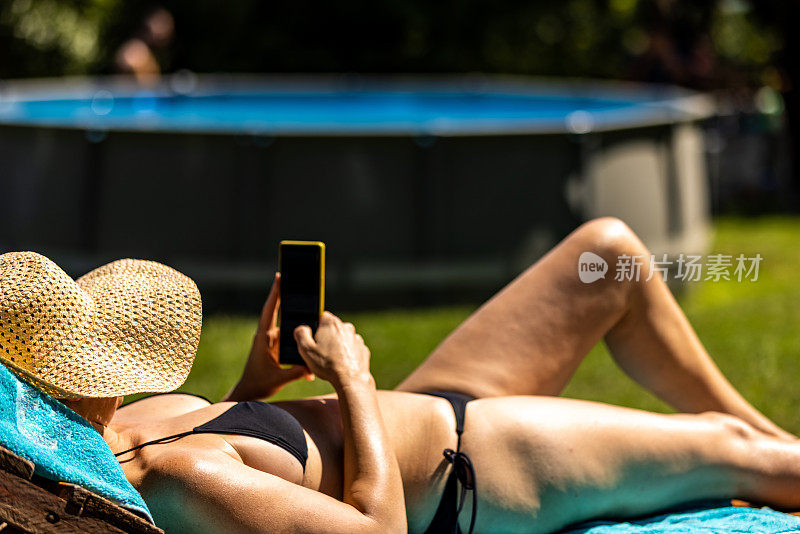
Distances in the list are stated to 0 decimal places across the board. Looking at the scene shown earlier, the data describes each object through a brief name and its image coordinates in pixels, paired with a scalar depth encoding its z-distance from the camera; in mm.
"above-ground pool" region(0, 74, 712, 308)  13164
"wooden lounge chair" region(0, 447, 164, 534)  4285
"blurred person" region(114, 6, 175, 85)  23781
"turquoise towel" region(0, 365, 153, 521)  4387
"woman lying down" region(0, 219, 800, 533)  4637
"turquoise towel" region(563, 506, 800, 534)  5566
